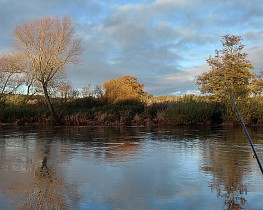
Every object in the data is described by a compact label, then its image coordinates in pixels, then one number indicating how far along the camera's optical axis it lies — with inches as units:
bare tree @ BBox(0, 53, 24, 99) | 911.2
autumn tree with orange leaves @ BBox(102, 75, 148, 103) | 897.5
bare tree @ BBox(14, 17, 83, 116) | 785.4
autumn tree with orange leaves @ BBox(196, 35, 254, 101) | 738.2
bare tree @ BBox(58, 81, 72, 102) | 913.6
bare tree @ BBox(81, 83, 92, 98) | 972.9
